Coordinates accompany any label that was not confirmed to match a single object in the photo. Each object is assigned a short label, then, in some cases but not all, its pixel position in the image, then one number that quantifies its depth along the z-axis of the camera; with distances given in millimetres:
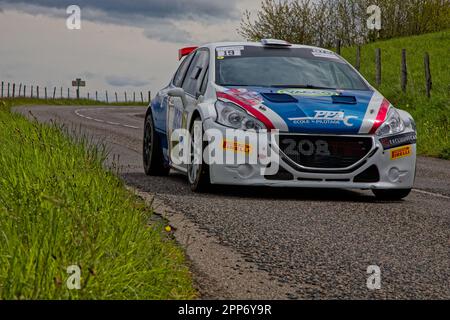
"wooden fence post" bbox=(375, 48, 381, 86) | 34753
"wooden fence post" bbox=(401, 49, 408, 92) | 30922
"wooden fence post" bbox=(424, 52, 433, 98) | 28500
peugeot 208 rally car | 8727
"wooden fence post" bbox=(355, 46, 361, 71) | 39250
